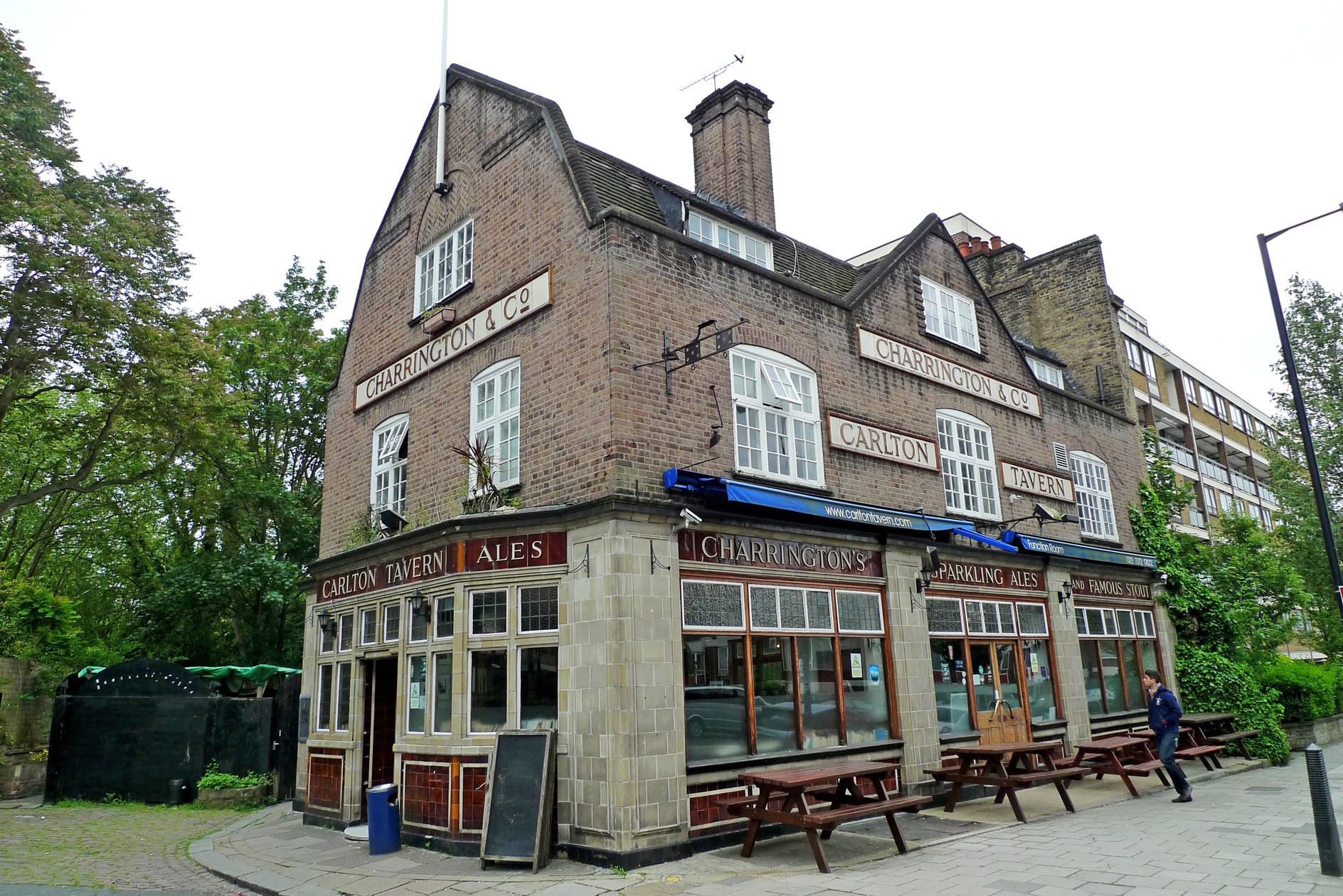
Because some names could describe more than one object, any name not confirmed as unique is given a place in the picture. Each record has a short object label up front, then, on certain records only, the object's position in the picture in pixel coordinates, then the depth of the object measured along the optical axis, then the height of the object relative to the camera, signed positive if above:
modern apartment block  22.52 +9.47
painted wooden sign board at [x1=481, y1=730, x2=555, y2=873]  9.43 -1.20
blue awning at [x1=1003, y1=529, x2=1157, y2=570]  15.37 +1.98
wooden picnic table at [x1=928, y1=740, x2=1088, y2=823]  11.47 -1.39
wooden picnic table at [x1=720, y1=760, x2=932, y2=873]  8.95 -1.37
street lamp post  10.95 +2.32
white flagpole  14.89 +9.26
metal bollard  7.93 -1.46
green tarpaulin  19.39 +0.50
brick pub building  10.33 +2.23
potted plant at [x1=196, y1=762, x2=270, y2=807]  16.42 -1.68
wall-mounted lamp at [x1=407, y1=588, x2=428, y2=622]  11.45 +1.05
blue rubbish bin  10.70 -1.54
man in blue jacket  12.62 -0.90
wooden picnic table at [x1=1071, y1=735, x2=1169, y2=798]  13.18 -1.47
